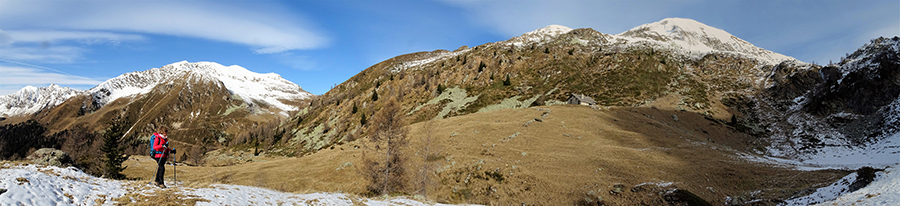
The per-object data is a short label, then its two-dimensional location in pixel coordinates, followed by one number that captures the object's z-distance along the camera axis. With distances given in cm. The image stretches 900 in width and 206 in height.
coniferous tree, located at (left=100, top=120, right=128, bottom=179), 4281
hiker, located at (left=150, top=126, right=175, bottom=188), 1420
